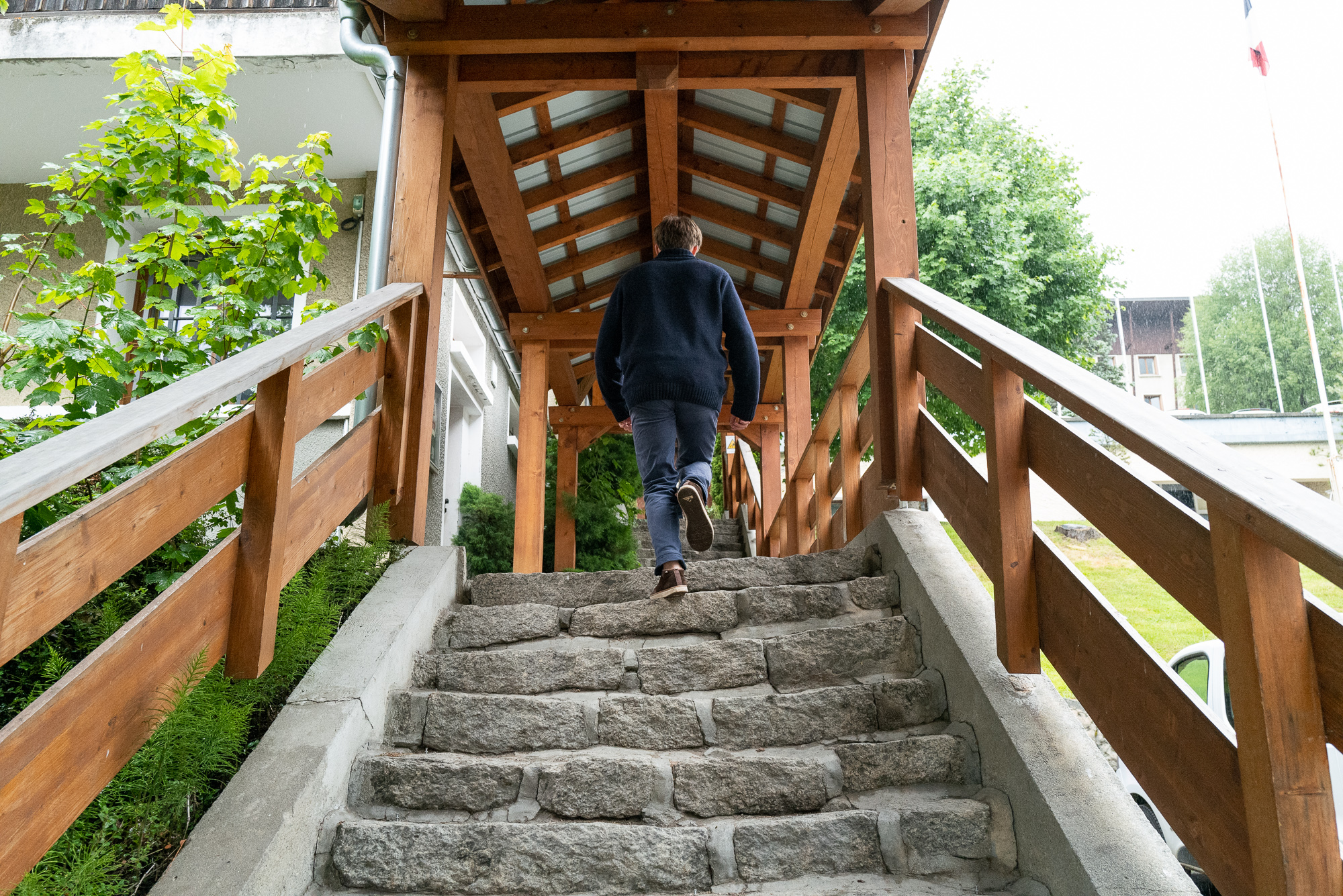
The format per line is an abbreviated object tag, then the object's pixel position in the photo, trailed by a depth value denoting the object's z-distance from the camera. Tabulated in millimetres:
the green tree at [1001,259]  13578
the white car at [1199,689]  3543
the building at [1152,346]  36812
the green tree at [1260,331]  31172
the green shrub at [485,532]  8828
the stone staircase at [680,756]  2092
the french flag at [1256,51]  14852
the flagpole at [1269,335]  30688
